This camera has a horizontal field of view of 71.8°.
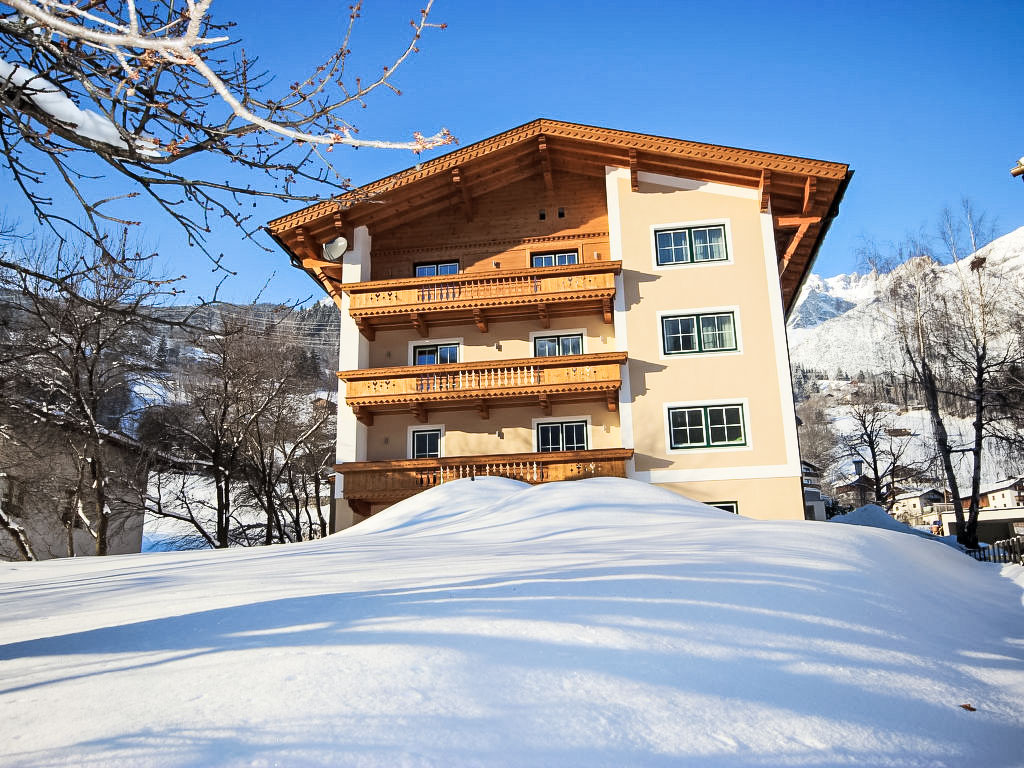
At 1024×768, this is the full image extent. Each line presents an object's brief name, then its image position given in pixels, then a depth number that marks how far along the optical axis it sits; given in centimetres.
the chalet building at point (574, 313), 1995
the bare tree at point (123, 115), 400
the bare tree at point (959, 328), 2675
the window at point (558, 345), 2217
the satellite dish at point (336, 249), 2155
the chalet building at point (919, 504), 7388
